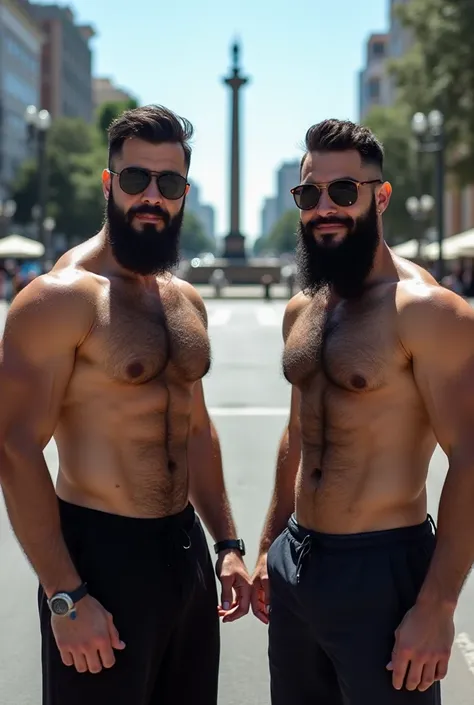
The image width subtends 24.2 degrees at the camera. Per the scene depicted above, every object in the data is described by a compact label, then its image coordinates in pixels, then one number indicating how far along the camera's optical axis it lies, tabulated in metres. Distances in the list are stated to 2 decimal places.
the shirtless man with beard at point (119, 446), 2.75
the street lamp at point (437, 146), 31.58
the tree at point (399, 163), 66.94
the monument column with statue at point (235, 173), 63.41
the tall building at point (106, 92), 166.50
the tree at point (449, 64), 36.97
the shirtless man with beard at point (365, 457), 2.70
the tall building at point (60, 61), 115.69
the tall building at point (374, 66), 148.12
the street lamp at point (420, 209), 41.19
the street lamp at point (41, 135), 34.31
